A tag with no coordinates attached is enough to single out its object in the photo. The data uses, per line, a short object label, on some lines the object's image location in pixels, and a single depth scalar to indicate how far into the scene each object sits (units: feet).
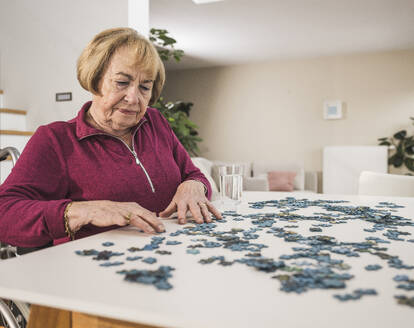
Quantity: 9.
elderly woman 4.12
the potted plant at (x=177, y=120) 15.58
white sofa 26.68
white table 1.81
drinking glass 4.71
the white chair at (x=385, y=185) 7.86
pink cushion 25.50
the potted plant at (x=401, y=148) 25.30
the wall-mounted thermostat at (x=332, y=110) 27.04
